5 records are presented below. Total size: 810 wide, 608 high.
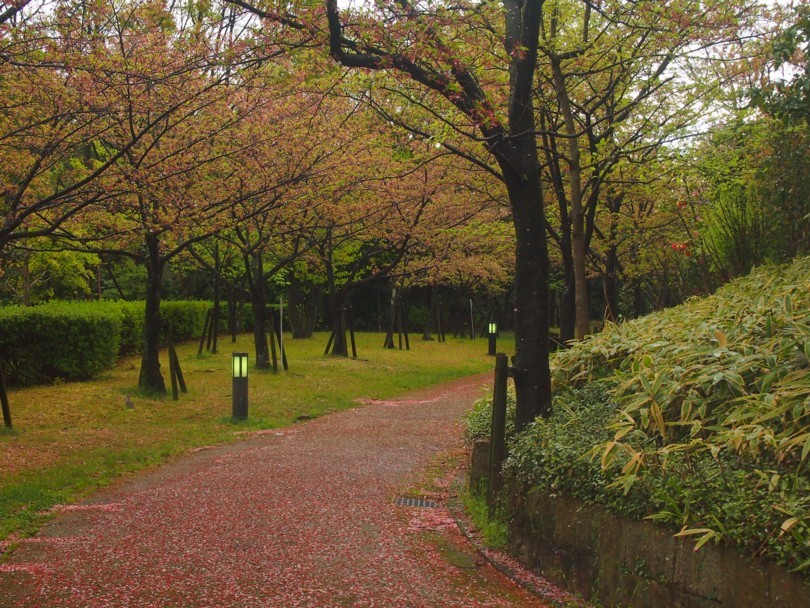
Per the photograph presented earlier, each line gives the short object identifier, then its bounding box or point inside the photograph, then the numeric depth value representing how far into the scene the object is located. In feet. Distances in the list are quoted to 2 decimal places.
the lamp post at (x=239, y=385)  40.78
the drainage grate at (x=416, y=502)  23.53
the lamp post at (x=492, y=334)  89.15
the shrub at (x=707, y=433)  11.74
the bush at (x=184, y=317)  81.51
